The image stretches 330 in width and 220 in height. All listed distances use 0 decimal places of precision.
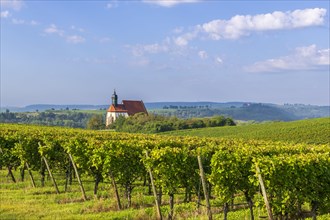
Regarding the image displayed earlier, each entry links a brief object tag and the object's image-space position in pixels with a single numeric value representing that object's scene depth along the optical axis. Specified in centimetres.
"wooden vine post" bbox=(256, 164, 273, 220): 1159
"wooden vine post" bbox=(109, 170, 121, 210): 1615
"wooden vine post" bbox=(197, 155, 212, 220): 1314
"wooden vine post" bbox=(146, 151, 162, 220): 1440
